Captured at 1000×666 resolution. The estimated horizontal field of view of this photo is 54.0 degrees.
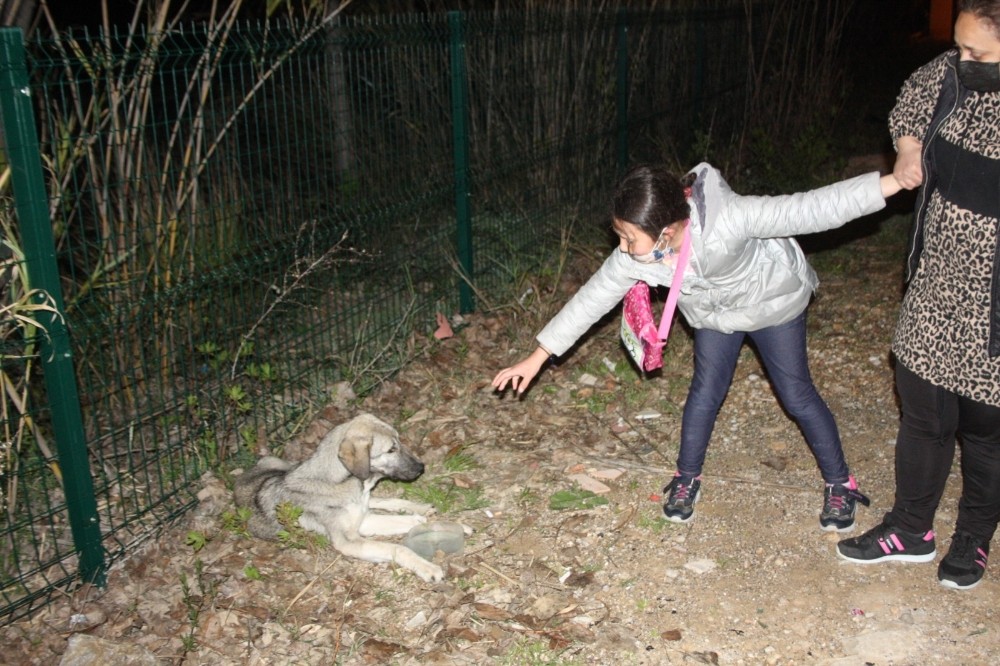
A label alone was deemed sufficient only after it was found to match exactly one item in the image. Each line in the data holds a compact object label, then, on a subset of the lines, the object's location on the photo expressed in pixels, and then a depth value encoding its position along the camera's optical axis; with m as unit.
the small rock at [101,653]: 3.95
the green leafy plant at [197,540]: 4.61
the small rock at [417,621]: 4.16
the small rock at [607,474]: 5.23
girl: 3.89
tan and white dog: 4.72
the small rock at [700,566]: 4.38
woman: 3.42
